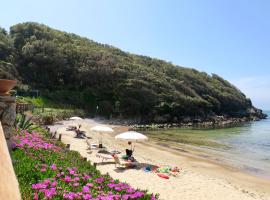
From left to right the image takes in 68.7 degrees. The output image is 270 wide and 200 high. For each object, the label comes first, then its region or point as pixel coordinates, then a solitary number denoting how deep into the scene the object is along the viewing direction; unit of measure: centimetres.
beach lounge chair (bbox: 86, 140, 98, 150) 1404
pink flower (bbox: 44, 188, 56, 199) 388
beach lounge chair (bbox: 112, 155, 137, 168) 1073
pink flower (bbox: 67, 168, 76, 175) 520
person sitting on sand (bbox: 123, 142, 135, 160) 1207
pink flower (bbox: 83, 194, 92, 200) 405
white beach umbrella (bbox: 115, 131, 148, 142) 1191
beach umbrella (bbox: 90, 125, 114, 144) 1494
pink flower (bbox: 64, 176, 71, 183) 474
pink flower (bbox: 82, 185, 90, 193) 434
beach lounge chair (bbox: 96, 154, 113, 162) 1159
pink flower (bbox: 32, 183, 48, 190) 410
